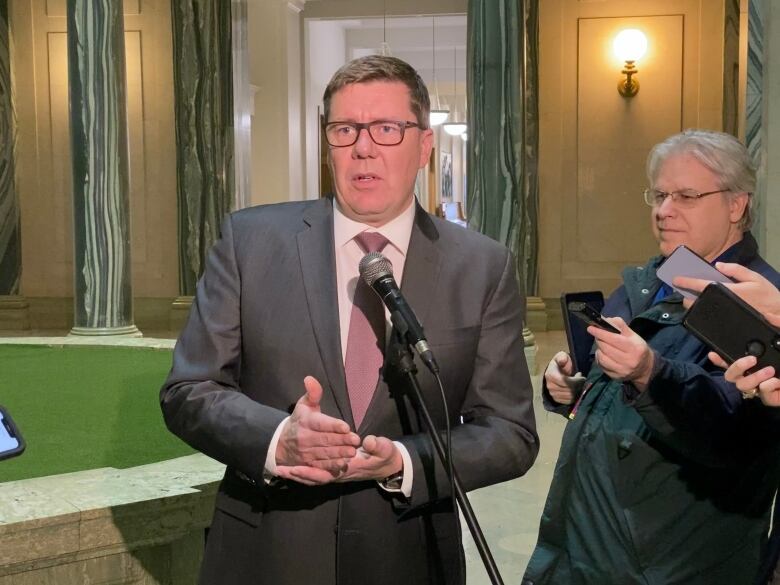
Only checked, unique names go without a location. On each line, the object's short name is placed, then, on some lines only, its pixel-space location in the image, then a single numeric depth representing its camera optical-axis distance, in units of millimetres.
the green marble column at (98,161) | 8758
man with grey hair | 2355
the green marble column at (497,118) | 8531
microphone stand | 1661
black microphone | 1740
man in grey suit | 2047
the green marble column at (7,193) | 12297
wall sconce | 11547
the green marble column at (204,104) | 11688
